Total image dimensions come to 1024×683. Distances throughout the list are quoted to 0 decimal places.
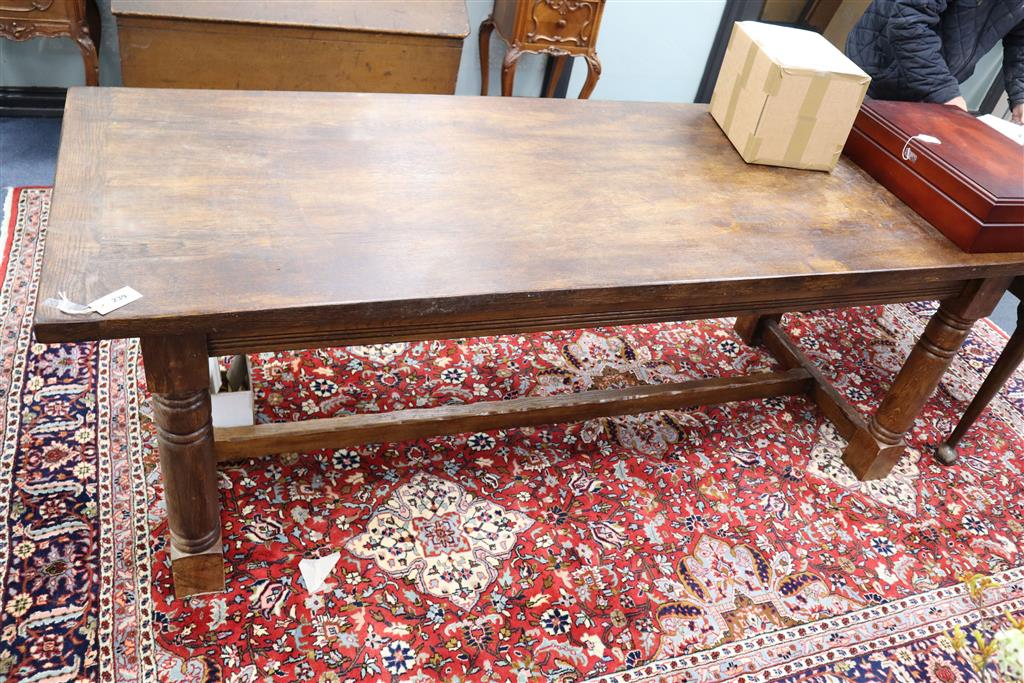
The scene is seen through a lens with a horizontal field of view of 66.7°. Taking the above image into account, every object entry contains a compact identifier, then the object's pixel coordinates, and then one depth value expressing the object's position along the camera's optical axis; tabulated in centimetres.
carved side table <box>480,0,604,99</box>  348
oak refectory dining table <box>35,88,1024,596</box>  144
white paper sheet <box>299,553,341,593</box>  184
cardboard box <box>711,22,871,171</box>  200
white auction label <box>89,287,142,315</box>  129
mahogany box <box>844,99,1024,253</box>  189
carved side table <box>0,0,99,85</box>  293
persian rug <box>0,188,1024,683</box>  173
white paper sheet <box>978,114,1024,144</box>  227
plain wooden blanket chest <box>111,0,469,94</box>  298
